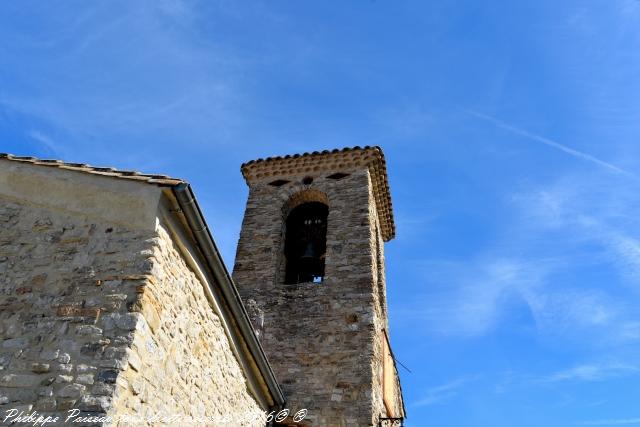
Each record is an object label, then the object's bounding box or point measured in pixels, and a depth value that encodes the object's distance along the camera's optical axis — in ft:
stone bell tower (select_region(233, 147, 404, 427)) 24.39
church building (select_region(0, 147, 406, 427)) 11.23
